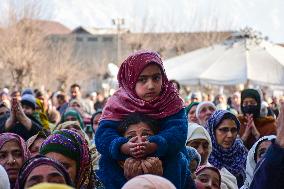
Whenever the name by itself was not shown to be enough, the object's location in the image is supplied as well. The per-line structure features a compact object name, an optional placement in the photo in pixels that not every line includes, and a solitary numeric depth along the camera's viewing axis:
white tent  16.95
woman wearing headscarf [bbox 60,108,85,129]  11.30
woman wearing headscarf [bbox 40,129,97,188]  5.50
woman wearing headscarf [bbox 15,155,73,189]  4.86
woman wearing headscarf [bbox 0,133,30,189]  6.26
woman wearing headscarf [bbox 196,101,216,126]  10.88
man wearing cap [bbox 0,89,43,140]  8.74
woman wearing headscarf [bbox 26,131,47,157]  7.22
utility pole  44.65
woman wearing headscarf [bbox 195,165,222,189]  6.61
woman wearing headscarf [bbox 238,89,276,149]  9.91
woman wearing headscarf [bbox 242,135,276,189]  6.79
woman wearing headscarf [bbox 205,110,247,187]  8.35
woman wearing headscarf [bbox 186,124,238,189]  7.52
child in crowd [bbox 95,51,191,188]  4.68
